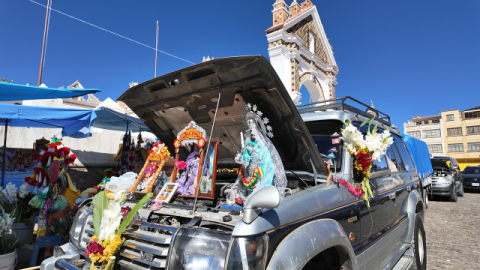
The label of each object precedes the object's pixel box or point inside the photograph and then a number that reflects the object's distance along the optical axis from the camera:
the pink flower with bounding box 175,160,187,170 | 3.29
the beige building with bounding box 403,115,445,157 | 50.03
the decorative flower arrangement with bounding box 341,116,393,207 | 2.74
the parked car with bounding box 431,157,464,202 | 11.83
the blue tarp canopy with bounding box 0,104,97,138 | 5.05
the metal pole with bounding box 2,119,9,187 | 6.28
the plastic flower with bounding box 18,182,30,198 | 5.01
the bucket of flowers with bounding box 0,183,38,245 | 4.59
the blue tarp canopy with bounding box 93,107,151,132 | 6.52
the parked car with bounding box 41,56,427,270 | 1.61
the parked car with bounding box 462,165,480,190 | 15.84
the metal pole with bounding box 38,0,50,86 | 13.80
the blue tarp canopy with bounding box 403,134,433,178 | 10.65
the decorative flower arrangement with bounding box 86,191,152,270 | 1.92
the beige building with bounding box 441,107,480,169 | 45.06
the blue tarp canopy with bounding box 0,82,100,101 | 4.00
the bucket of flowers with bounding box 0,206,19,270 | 3.39
